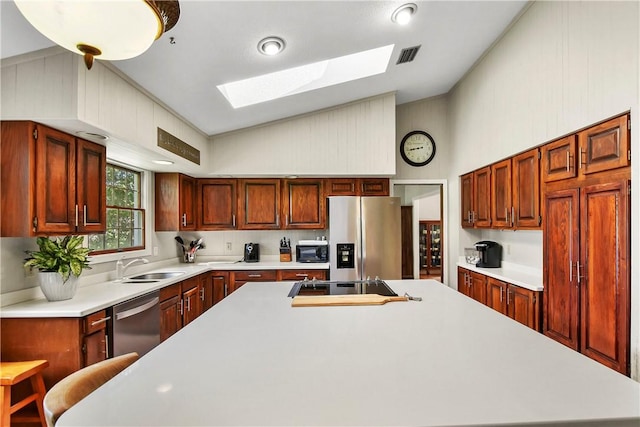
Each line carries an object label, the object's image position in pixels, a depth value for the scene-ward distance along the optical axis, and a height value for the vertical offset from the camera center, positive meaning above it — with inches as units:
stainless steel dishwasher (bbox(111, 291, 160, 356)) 91.0 -32.3
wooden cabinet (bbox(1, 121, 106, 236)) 78.2 +8.2
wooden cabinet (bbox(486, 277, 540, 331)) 110.2 -31.0
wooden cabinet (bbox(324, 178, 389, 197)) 171.2 +14.1
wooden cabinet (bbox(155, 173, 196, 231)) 154.1 +5.5
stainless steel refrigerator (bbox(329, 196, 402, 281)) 158.4 -11.8
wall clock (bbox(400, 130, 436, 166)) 193.3 +38.3
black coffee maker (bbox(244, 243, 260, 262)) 173.3 -19.5
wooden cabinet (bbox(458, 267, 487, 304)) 144.1 -32.0
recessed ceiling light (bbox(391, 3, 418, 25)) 96.6 +59.2
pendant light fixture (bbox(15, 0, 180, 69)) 38.3 +23.1
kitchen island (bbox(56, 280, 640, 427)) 30.2 -18.1
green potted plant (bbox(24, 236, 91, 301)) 83.5 -12.6
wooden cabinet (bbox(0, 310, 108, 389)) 77.9 -29.4
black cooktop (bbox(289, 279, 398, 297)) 82.7 -19.1
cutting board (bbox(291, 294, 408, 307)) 70.7 -18.4
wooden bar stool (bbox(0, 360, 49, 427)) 67.2 -35.8
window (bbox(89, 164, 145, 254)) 126.3 +0.0
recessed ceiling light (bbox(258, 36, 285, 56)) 94.3 +48.7
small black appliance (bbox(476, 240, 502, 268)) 153.3 -17.9
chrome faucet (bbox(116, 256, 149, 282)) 122.2 -20.0
